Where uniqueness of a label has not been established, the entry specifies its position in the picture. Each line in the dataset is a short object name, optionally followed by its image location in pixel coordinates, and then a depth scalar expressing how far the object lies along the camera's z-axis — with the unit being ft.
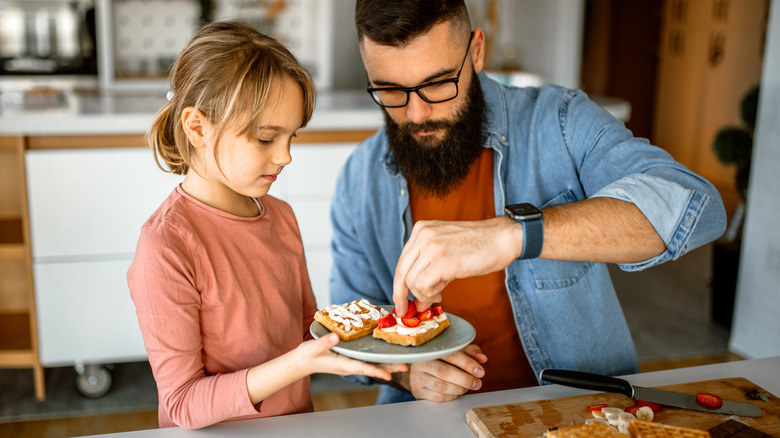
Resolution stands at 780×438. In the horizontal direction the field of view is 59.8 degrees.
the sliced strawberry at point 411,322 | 3.64
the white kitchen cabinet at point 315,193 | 9.73
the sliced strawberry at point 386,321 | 3.74
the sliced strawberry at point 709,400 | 3.63
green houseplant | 11.31
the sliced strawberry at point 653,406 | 3.62
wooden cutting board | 3.46
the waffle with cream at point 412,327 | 3.57
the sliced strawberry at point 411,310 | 3.78
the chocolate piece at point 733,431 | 3.33
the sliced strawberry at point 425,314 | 3.79
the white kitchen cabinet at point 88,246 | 9.05
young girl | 3.52
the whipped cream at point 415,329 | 3.59
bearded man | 3.78
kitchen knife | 3.59
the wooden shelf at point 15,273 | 9.03
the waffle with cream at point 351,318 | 3.67
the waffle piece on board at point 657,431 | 3.21
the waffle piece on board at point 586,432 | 3.16
